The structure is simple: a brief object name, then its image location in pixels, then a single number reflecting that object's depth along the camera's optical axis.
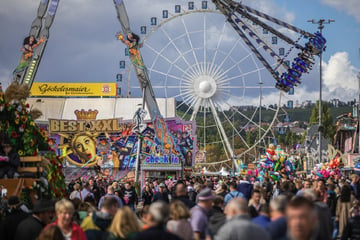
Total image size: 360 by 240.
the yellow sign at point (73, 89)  99.50
